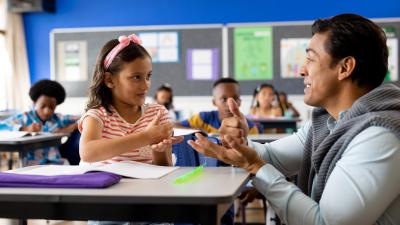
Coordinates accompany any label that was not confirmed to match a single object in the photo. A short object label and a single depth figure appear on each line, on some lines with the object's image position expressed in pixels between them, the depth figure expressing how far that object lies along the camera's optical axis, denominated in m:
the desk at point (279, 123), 4.61
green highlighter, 1.18
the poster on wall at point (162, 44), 7.11
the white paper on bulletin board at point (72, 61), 7.35
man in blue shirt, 1.16
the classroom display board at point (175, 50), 7.04
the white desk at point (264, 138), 2.65
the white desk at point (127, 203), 0.98
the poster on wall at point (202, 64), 7.04
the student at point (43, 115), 3.91
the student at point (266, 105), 5.75
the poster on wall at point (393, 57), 6.73
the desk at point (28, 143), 3.11
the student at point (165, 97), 6.01
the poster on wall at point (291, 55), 6.89
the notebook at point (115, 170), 1.26
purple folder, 1.09
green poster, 6.94
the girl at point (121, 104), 1.66
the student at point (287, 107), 6.23
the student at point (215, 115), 3.78
